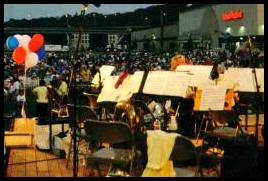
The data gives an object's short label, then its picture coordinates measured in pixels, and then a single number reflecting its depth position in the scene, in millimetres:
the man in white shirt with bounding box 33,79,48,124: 13250
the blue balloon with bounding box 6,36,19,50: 11648
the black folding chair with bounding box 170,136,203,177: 4645
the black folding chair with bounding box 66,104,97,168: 6262
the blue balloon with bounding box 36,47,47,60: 12125
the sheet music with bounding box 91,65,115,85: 9022
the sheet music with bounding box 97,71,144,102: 6547
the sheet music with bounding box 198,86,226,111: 6172
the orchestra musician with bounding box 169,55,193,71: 8366
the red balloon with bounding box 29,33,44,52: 11703
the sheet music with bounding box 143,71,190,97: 6148
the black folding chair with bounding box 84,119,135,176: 5125
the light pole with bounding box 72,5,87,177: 5734
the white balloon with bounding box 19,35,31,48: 11688
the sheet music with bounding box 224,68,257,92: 6094
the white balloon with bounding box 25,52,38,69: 11438
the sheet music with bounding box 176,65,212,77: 7121
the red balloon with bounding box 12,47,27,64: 11438
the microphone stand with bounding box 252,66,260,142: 5742
